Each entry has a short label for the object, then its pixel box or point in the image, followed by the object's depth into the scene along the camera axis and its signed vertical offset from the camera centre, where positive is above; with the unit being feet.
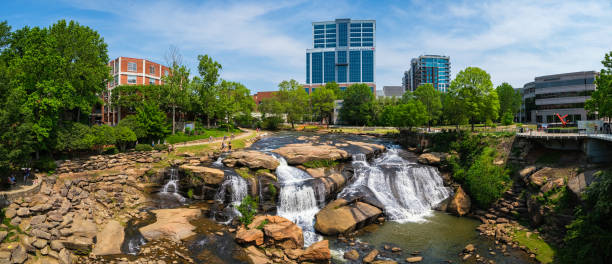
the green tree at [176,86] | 164.45 +24.41
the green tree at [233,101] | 201.98 +21.61
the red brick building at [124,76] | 206.90 +37.80
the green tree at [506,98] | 248.93 +27.52
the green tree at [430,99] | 255.29 +26.87
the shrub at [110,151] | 113.91 -9.10
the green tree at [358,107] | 290.15 +22.20
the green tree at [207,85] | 194.39 +29.02
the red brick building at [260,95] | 444.84 +51.16
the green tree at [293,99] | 281.95 +29.93
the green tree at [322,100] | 316.81 +32.12
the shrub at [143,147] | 118.51 -7.91
